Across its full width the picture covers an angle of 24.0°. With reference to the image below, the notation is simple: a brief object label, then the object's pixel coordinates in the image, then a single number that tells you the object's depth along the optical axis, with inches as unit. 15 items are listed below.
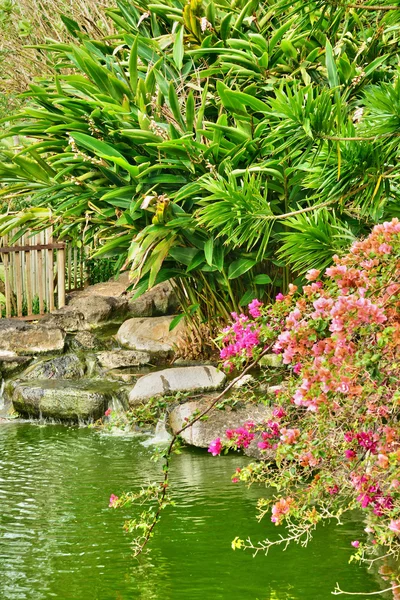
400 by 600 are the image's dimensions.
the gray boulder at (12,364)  400.2
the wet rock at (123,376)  368.9
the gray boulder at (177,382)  333.7
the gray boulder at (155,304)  463.8
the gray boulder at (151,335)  401.4
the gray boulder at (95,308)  454.3
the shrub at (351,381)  143.5
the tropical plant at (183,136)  319.9
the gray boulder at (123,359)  389.4
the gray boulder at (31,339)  418.3
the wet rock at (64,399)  350.6
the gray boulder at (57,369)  390.3
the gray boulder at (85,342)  419.5
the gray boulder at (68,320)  447.8
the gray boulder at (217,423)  298.8
